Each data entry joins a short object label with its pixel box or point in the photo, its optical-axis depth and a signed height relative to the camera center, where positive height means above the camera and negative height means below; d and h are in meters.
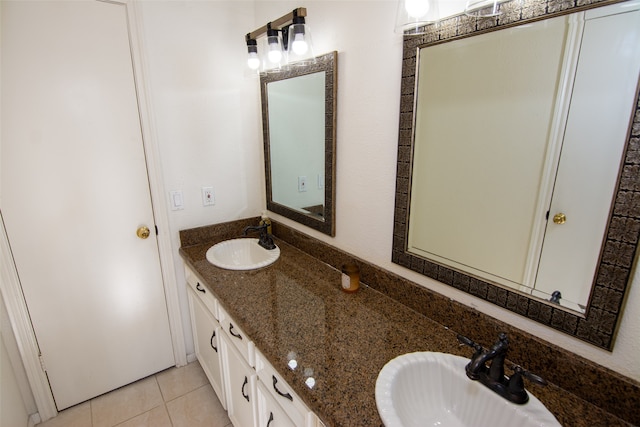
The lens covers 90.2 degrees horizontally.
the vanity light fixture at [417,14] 0.98 +0.37
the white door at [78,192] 1.42 -0.27
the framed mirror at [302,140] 1.49 -0.03
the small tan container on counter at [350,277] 1.37 -0.60
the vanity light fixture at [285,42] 1.40 +0.44
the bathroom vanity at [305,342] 0.84 -0.67
